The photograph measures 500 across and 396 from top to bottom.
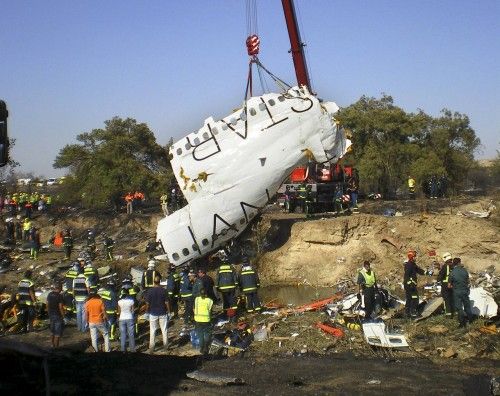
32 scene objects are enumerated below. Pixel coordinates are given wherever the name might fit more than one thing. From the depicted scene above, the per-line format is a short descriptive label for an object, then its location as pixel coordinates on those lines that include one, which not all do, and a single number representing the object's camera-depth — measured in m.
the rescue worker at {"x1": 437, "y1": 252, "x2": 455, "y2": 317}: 14.49
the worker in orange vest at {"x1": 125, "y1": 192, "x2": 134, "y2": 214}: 33.44
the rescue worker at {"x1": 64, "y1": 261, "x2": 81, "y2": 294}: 18.22
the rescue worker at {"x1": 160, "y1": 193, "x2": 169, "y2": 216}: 27.02
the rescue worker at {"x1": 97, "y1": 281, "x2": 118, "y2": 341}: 14.70
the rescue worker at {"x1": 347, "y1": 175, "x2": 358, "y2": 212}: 26.52
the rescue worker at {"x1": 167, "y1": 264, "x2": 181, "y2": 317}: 17.09
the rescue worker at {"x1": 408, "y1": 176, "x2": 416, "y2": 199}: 31.72
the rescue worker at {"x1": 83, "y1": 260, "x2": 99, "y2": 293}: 17.97
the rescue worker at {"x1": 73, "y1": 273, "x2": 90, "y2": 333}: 16.41
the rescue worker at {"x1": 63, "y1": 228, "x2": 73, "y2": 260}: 26.00
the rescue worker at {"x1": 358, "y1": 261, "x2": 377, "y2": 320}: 14.67
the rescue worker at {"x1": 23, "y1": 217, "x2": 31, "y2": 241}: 29.82
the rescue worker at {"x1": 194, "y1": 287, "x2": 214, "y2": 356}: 13.12
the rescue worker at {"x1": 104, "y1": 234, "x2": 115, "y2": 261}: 25.54
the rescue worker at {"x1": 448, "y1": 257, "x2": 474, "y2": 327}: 13.66
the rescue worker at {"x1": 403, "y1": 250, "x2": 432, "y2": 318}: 14.91
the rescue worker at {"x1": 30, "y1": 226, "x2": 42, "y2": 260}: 26.75
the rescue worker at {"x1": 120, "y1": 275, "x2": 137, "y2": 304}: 14.53
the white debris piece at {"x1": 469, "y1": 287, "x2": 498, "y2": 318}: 14.05
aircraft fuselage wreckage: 21.36
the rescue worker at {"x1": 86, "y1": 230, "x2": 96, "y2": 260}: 26.44
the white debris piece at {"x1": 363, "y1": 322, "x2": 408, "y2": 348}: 13.05
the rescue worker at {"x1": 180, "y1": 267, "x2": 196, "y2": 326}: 16.05
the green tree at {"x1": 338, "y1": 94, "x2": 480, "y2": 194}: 35.81
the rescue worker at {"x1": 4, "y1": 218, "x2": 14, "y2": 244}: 29.67
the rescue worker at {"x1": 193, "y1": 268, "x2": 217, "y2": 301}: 15.17
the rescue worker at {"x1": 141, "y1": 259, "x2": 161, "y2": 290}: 17.05
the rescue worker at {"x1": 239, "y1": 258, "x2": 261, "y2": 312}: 16.42
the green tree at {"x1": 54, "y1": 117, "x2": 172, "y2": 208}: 33.84
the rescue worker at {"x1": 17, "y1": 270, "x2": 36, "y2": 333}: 16.61
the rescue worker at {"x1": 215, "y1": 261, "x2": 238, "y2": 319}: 16.33
